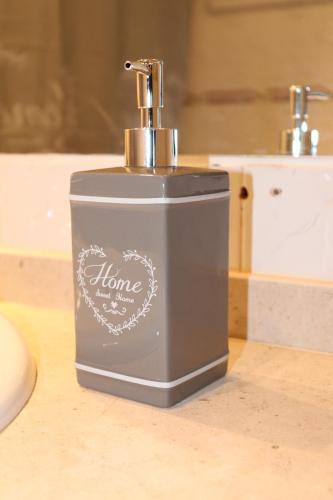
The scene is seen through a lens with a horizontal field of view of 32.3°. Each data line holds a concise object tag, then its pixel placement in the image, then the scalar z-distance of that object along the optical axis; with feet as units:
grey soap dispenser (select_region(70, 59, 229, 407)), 1.37
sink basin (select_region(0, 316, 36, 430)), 1.31
